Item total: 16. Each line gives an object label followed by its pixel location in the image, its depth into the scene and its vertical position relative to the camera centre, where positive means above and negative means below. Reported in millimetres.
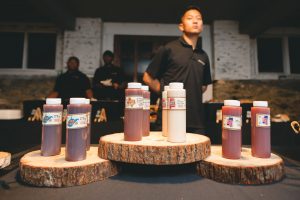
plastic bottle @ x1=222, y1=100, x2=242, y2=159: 885 -59
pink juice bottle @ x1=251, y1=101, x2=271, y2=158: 908 -63
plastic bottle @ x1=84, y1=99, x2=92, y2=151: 879 +7
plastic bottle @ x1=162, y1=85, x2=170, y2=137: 1079 -1
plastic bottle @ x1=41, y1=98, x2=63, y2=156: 916 -57
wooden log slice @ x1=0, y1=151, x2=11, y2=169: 814 -183
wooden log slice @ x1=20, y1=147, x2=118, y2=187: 754 -214
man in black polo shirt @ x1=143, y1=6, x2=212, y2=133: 1488 +322
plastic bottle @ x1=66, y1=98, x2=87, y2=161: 826 -66
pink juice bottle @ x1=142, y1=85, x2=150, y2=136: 1069 +16
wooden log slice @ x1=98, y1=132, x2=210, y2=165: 823 -149
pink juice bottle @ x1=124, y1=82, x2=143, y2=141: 895 +12
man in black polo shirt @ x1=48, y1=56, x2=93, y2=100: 3049 +402
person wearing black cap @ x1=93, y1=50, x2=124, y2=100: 3172 +515
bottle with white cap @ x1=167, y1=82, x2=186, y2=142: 887 -2
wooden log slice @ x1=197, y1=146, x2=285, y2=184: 794 -211
